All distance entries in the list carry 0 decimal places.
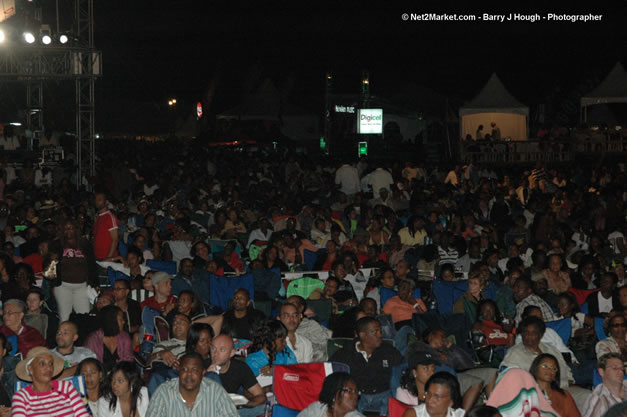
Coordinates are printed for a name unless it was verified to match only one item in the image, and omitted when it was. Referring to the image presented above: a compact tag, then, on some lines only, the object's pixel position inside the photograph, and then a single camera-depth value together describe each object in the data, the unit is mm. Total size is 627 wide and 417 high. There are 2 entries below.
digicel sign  33031
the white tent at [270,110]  38094
